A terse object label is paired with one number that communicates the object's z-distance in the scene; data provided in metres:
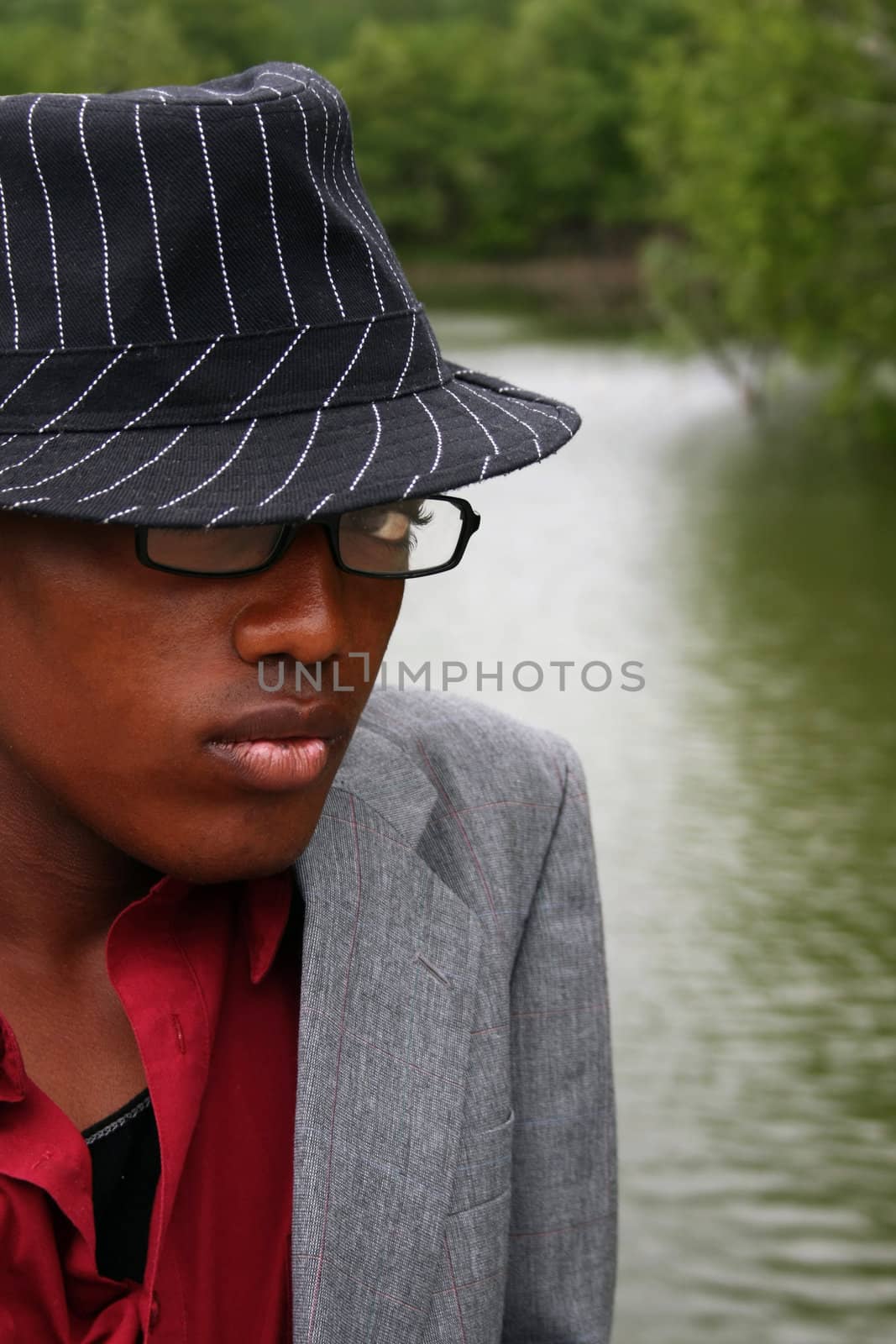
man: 1.36
